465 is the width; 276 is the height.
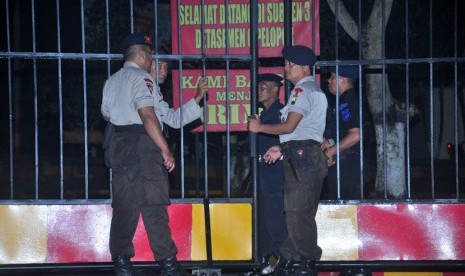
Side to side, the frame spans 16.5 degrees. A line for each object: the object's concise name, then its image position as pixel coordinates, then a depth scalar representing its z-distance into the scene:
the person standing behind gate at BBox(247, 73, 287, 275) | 13.84
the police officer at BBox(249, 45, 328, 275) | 11.82
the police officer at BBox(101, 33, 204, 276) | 11.56
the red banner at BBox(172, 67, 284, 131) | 15.55
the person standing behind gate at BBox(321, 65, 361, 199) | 12.67
